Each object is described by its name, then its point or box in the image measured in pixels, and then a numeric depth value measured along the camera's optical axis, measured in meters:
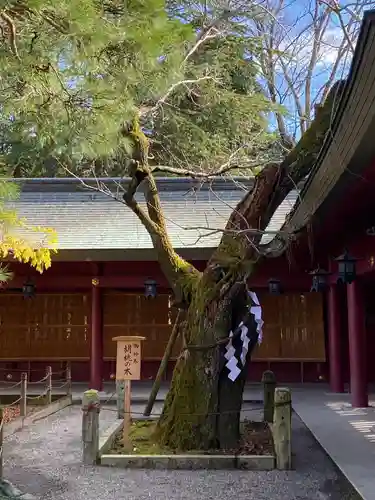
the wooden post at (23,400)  8.54
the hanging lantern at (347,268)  7.49
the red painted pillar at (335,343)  10.94
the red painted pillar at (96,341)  11.27
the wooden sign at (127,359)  7.17
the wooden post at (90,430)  5.90
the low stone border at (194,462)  5.77
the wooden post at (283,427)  5.70
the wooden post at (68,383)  10.51
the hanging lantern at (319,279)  8.99
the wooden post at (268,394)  7.78
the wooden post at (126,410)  7.01
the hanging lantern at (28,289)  11.44
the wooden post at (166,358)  7.13
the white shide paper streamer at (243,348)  6.22
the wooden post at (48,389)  9.67
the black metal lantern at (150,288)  10.80
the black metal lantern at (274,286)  10.74
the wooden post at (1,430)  4.77
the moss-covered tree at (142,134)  4.27
